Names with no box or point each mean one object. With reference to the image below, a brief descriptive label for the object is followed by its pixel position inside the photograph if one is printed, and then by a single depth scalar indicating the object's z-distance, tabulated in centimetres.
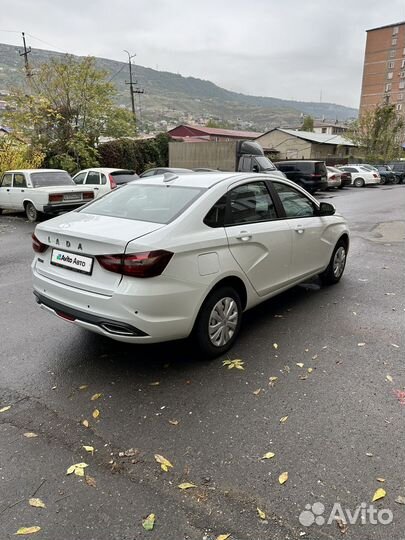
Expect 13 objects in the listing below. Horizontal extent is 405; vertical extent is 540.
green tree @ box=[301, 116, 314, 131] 7806
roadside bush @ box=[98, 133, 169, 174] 2325
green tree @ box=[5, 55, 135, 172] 1781
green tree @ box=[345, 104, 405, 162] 4303
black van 2077
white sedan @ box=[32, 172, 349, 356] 308
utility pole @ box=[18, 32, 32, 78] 1823
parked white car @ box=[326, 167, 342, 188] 2450
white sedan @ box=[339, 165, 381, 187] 2931
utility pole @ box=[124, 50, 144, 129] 3552
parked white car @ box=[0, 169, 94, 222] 1112
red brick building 8881
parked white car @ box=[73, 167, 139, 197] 1242
